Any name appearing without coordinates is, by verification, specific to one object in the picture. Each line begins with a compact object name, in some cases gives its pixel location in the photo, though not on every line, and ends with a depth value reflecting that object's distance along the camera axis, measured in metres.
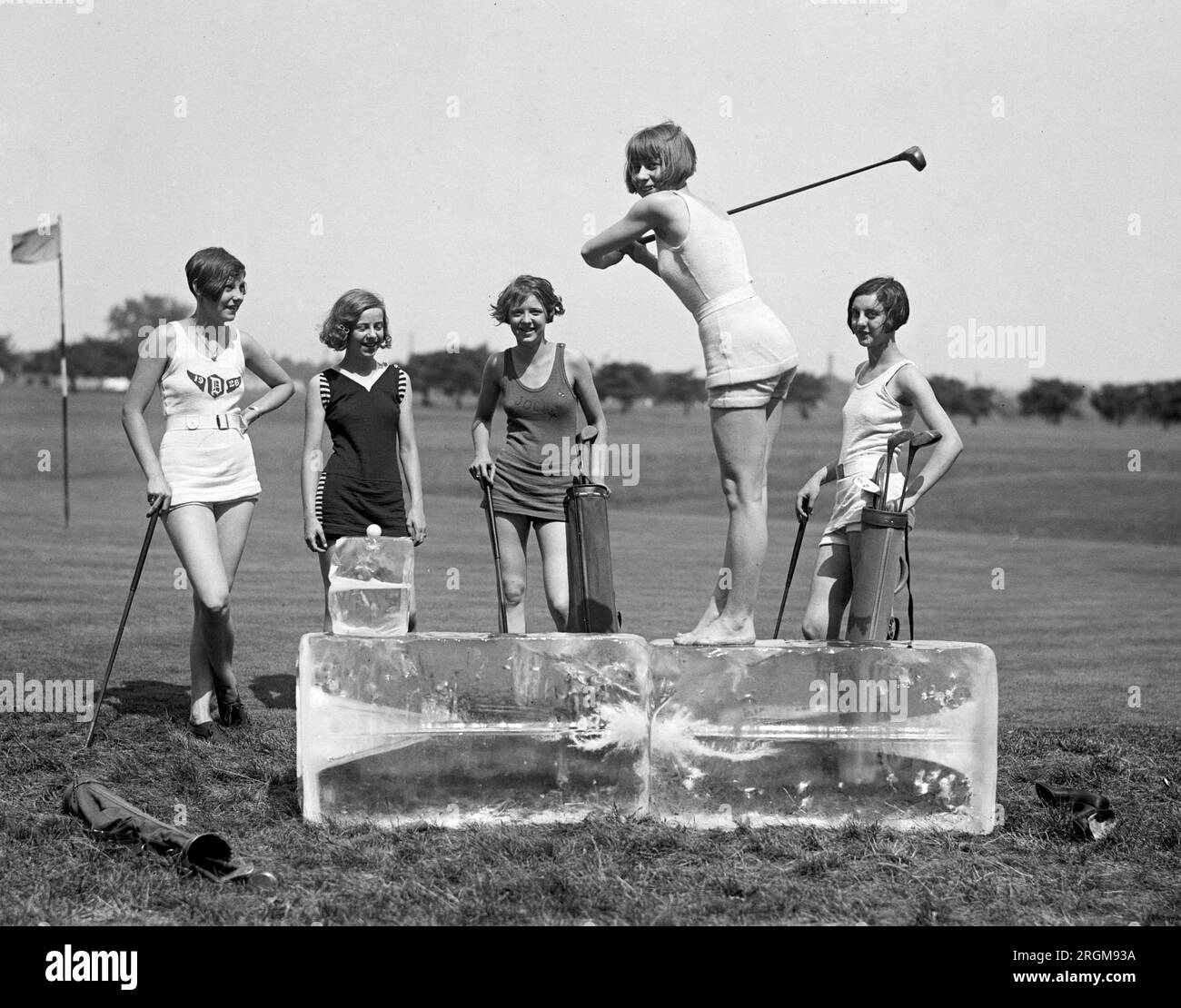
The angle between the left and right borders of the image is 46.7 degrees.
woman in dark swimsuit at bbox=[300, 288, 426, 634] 6.48
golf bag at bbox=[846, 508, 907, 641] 5.36
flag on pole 25.19
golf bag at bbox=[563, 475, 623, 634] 5.51
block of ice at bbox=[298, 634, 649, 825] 5.22
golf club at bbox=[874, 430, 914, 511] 5.55
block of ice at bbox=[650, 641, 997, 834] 5.28
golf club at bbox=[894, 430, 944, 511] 5.55
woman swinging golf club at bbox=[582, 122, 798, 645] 5.22
